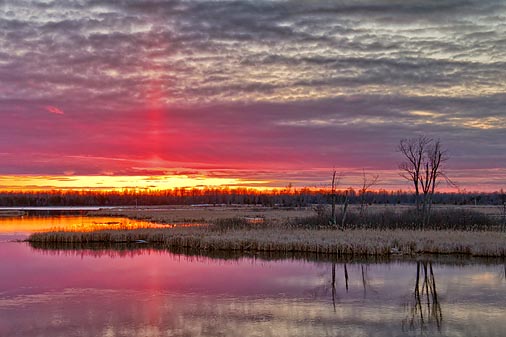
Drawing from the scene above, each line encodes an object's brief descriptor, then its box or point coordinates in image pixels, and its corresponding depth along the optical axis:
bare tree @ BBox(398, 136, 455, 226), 43.12
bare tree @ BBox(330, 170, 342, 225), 38.62
